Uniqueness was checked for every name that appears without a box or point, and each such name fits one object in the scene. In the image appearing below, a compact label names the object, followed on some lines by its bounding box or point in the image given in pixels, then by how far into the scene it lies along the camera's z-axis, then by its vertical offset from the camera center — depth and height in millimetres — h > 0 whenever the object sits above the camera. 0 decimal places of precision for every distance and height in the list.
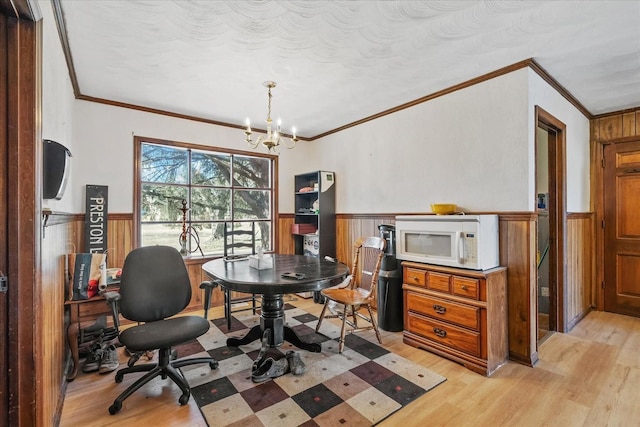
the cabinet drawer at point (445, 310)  2449 -814
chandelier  2854 +773
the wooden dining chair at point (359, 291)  2829 -771
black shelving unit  4477 +63
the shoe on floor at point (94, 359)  2434 -1159
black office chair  2006 -709
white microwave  2449 -212
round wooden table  2081 -450
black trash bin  3238 -823
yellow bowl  2924 +72
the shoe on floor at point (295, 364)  2365 -1164
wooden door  3635 -167
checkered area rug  1892 -1228
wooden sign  3238 -23
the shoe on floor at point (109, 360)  2428 -1172
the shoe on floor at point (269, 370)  2275 -1170
